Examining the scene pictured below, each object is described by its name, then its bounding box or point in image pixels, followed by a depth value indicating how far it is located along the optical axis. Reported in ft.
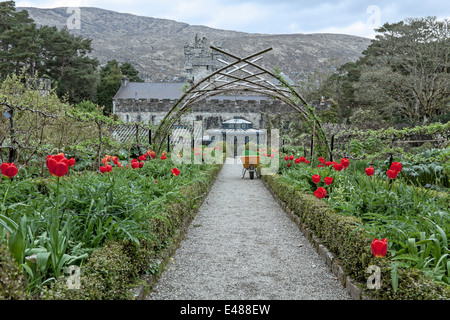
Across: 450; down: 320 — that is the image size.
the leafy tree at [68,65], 107.24
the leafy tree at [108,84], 113.50
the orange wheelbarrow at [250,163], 33.81
